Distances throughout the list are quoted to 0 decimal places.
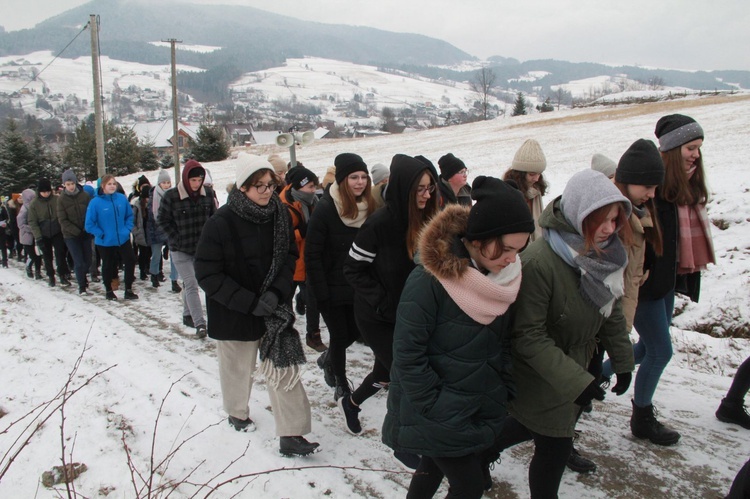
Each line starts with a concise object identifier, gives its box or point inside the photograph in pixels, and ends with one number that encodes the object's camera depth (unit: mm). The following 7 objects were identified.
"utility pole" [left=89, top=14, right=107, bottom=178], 15773
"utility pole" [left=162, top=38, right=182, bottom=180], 23312
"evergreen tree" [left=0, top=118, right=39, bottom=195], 31278
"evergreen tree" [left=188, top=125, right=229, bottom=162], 40469
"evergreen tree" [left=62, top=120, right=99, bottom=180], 41781
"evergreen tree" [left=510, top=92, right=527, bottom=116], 62275
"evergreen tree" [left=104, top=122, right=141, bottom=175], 40969
